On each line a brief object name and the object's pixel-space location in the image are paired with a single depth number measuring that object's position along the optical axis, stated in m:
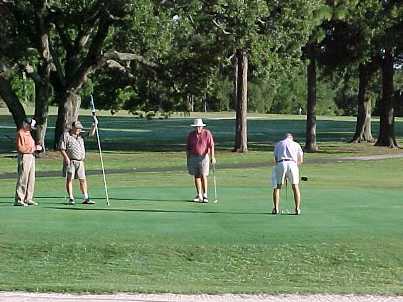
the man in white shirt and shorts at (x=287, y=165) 17.09
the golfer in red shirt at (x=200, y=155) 20.03
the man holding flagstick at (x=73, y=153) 19.08
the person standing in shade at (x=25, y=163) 19.02
